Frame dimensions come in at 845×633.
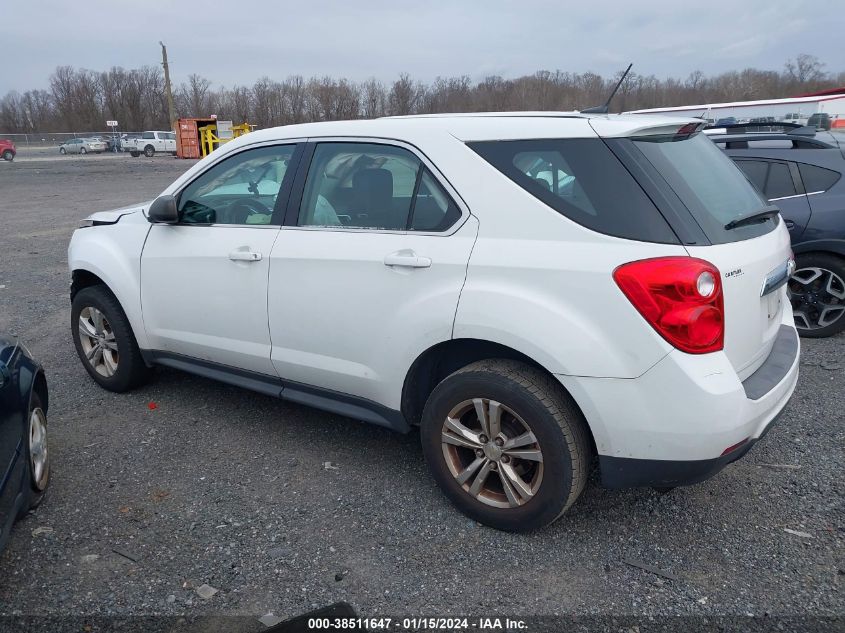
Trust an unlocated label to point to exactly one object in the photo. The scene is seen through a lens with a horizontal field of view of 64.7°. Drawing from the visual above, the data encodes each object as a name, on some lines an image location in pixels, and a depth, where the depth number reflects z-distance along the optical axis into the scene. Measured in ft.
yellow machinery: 129.90
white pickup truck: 170.19
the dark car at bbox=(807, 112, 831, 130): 31.17
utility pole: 198.41
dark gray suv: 18.54
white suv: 8.52
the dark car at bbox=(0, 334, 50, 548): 9.11
